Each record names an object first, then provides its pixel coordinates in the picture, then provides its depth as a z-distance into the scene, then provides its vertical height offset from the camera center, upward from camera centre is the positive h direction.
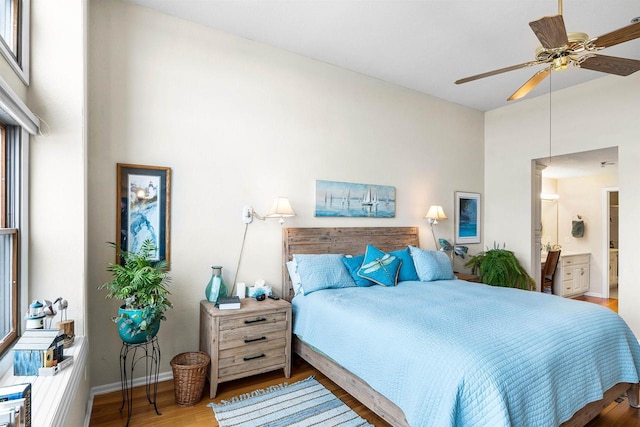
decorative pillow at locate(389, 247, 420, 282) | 3.51 -0.55
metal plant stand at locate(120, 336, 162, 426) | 2.52 -1.20
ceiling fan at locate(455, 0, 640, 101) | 1.86 +1.03
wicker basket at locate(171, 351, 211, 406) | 2.39 -1.19
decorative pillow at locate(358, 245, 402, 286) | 3.25 -0.51
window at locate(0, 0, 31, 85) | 1.71 +0.96
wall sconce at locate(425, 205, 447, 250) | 4.35 +0.04
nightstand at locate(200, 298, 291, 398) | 2.54 -0.98
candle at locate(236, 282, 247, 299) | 3.00 -0.66
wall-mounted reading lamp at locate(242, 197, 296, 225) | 3.11 +0.04
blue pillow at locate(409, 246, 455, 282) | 3.56 -0.53
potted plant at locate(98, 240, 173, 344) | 2.16 -0.55
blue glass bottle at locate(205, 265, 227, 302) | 2.78 -0.59
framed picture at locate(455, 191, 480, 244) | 4.87 -0.02
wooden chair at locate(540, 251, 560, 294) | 5.24 -0.81
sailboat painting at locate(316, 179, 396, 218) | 3.64 +0.18
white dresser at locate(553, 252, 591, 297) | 5.84 -1.05
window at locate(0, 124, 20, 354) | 1.71 -0.08
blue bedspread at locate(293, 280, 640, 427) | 1.59 -0.76
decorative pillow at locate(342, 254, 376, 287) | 3.26 -0.51
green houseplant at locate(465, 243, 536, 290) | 4.46 -0.73
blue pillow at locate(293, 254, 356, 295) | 3.04 -0.53
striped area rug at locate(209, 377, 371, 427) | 2.23 -1.36
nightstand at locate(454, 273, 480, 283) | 4.29 -0.79
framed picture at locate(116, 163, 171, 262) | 2.63 +0.06
